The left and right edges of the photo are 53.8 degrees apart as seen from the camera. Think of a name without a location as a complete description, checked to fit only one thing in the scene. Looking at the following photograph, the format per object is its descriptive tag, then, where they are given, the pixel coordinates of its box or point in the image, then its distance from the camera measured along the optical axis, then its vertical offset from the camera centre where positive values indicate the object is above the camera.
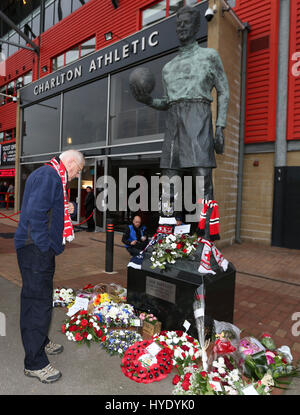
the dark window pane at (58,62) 14.30 +6.50
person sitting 5.37 -0.78
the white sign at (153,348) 2.45 -1.27
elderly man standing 2.17 -0.50
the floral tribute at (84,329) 2.83 -1.33
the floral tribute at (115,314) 3.09 -1.27
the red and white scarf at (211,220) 3.04 -0.22
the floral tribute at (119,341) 2.65 -1.36
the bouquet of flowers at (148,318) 2.99 -1.25
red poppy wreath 2.28 -1.34
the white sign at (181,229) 3.22 -0.35
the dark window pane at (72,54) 13.41 +6.44
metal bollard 5.33 -0.94
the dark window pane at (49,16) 15.19 +9.24
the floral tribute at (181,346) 2.47 -1.30
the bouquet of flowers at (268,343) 2.60 -1.27
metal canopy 15.06 +7.77
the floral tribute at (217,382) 2.04 -1.31
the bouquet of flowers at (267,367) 2.26 -1.30
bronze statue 3.22 +1.09
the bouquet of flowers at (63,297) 3.70 -1.31
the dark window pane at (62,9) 13.92 +8.90
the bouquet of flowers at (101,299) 3.44 -1.22
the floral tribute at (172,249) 3.02 -0.54
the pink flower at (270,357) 2.35 -1.27
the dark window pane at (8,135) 19.64 +3.84
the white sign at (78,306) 3.32 -1.26
